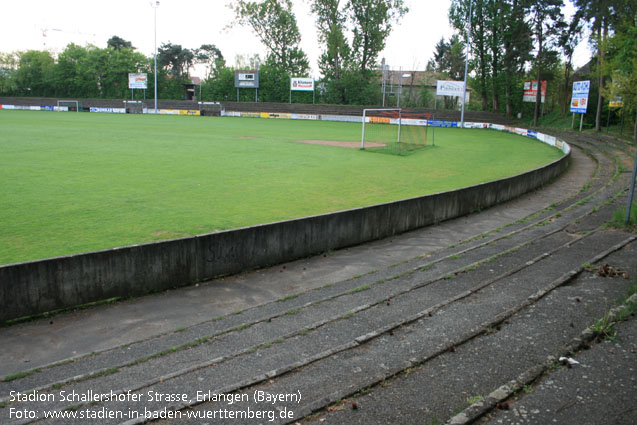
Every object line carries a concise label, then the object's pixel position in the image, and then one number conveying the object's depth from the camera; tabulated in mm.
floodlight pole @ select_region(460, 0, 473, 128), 55778
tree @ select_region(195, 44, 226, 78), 93125
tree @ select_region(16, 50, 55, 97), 89875
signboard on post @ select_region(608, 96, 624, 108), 36900
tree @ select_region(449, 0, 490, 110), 66812
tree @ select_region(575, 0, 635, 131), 42656
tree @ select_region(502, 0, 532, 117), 59531
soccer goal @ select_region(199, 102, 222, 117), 74625
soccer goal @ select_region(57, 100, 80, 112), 78625
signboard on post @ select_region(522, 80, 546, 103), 61781
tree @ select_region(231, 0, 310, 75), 85062
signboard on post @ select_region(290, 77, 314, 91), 77250
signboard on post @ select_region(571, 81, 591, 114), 45656
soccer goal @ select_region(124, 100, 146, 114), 76562
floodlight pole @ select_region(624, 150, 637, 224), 12578
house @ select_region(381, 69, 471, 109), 78875
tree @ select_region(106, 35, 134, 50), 107062
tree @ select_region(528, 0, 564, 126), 56816
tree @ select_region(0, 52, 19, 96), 91812
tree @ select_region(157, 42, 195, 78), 93875
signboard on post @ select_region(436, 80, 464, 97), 63625
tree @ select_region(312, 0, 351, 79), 79188
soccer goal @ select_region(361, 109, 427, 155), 34094
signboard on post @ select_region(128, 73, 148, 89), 80875
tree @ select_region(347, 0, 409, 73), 78688
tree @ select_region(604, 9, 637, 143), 34188
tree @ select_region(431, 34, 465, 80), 81575
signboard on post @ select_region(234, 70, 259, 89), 77750
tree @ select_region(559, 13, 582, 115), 55156
